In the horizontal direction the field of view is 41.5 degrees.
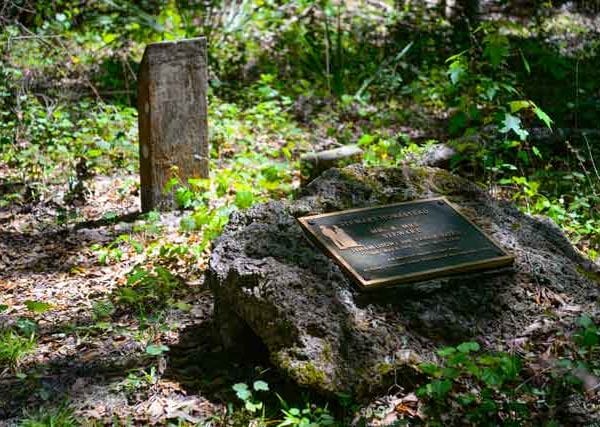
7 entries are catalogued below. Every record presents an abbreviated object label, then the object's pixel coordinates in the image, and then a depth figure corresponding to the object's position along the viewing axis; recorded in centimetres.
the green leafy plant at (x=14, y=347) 398
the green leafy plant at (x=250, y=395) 345
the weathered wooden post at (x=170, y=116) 546
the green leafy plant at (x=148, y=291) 452
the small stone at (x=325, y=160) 614
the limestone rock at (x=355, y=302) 337
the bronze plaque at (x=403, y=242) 367
